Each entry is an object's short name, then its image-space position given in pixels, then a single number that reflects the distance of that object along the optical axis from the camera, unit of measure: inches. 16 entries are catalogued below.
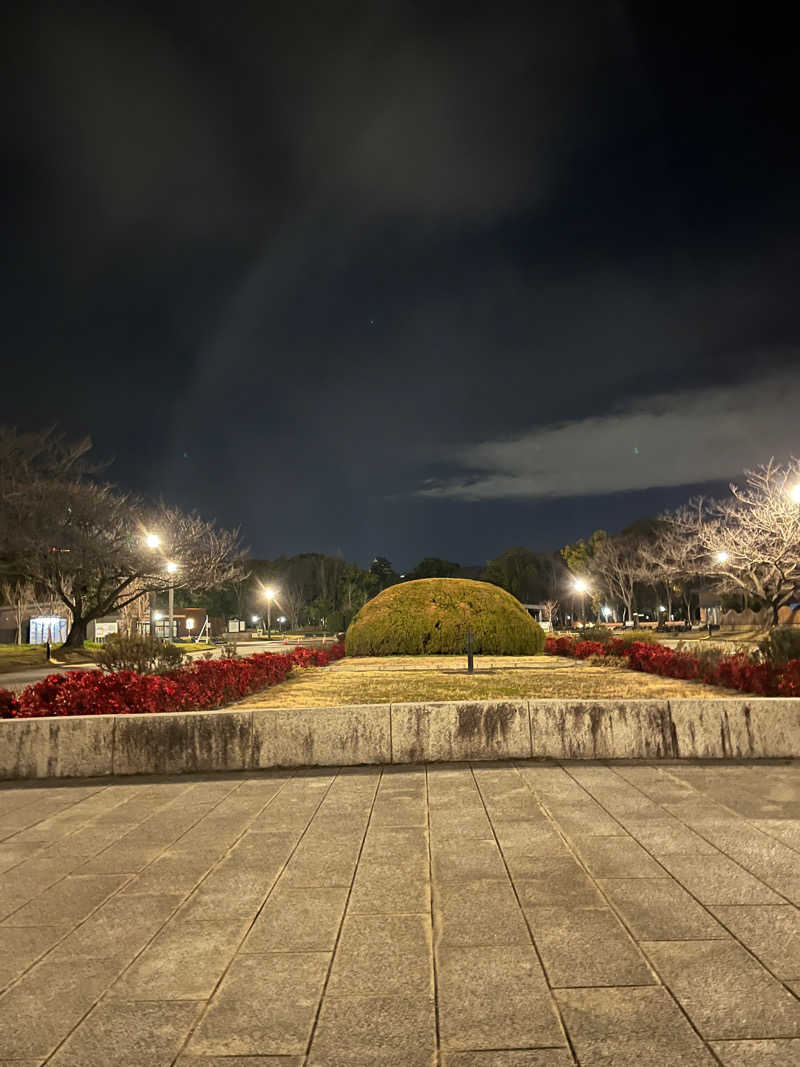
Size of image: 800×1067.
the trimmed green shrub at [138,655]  544.4
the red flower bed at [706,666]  393.1
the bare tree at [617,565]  2603.3
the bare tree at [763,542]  1262.3
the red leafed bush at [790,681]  357.4
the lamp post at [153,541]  1175.6
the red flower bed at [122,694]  336.2
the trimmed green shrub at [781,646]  519.9
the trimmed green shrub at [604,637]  927.0
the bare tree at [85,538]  1098.7
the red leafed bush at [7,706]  330.3
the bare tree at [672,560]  1649.9
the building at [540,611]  2674.7
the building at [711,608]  2517.5
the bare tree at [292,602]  3469.5
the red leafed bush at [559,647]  958.6
